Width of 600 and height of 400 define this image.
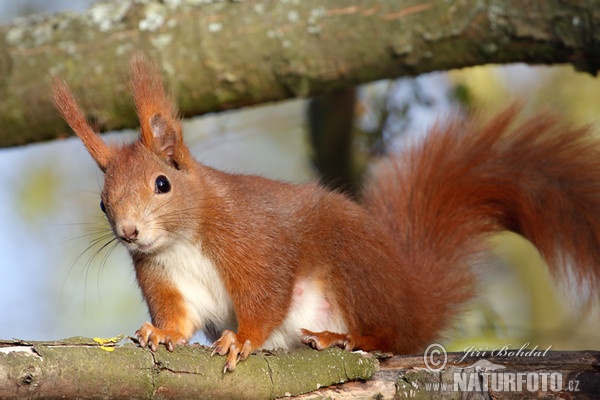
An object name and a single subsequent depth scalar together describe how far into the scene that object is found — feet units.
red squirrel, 16.46
